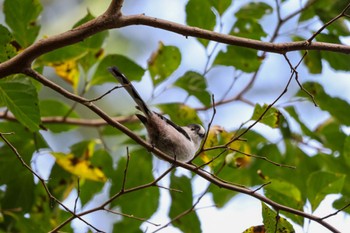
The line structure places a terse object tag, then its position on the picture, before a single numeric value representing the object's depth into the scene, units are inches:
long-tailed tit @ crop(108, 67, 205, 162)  197.0
